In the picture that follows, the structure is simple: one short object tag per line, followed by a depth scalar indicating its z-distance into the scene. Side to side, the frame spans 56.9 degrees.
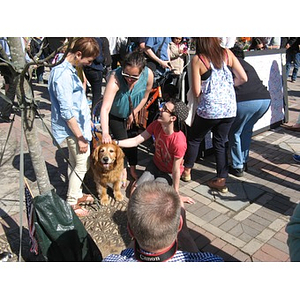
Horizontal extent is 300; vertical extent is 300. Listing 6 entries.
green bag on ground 2.00
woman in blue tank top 3.07
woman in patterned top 3.13
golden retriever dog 3.18
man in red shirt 3.01
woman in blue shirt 2.62
